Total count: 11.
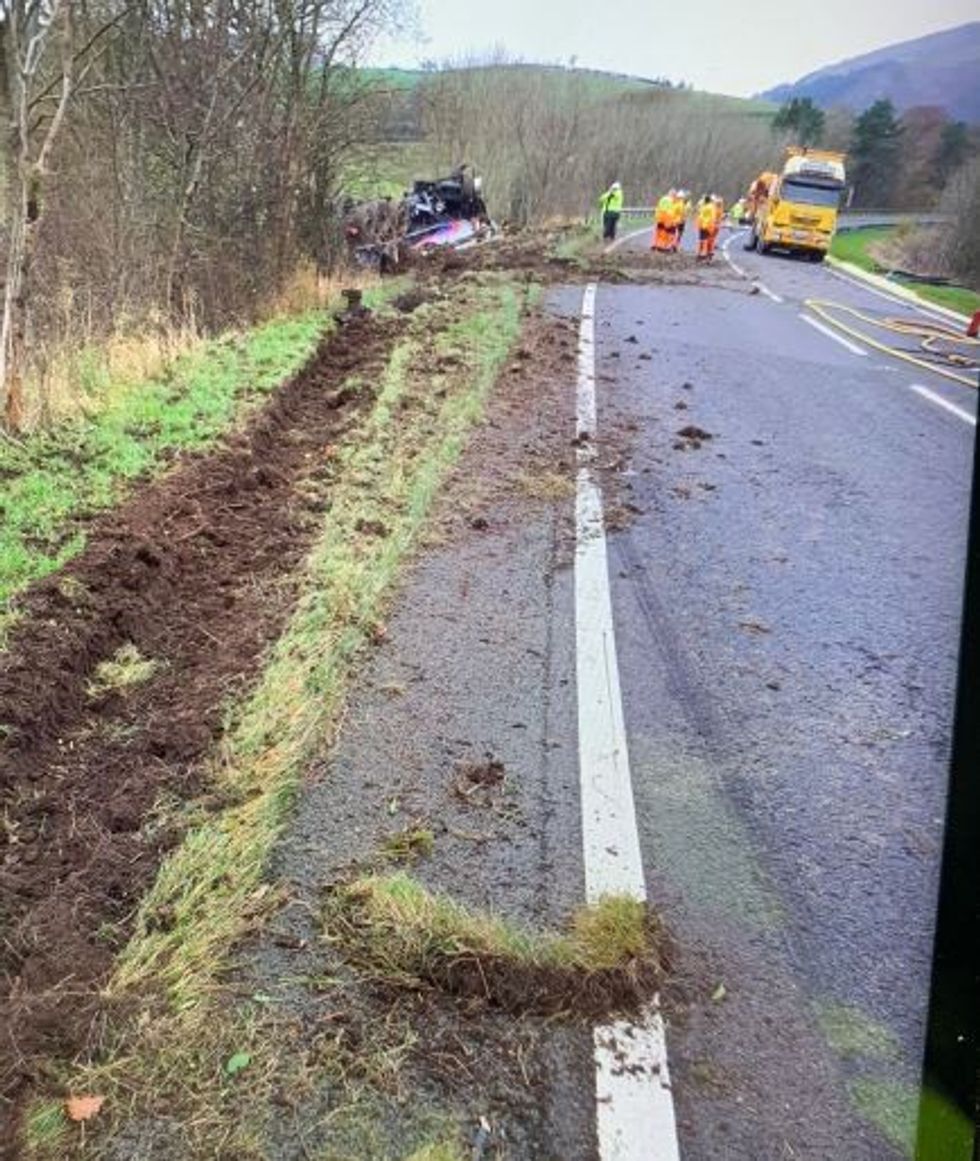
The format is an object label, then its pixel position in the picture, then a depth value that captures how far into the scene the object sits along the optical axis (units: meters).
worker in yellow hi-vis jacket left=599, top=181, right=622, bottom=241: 25.70
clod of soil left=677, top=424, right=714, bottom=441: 7.41
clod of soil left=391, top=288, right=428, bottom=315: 12.12
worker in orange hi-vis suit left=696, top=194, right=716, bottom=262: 22.91
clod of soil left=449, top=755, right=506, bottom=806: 3.05
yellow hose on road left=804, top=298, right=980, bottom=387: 11.50
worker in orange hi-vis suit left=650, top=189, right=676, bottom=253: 23.25
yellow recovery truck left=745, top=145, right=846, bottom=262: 26.97
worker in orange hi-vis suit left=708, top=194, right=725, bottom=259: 23.05
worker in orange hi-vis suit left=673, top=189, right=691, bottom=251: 23.24
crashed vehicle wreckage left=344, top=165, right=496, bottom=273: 17.39
